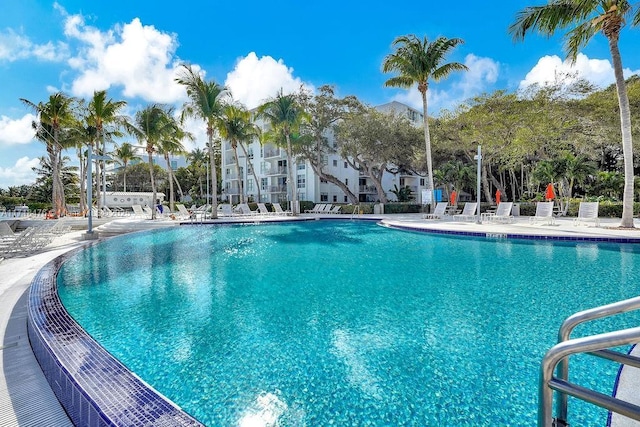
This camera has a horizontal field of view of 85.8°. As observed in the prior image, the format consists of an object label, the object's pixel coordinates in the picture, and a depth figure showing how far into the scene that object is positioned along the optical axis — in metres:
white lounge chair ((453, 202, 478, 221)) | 19.22
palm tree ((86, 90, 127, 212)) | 21.50
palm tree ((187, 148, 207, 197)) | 53.26
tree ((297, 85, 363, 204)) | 30.19
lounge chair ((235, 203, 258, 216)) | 26.02
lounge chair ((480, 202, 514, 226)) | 17.45
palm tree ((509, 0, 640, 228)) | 12.51
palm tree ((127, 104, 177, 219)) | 22.03
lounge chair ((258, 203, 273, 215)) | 28.00
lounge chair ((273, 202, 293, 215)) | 26.70
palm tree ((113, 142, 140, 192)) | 37.12
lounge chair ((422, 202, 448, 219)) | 20.83
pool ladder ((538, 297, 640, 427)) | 1.09
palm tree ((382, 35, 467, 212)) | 20.27
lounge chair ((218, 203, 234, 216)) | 26.44
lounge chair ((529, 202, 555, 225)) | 15.96
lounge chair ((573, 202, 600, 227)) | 14.73
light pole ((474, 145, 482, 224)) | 16.41
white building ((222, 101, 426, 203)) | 39.53
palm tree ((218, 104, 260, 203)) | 25.64
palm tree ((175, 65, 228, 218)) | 20.67
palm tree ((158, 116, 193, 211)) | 25.33
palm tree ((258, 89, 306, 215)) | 24.95
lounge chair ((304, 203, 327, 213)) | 29.75
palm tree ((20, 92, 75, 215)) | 21.78
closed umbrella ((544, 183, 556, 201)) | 17.54
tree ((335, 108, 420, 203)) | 27.58
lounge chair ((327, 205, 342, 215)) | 28.82
